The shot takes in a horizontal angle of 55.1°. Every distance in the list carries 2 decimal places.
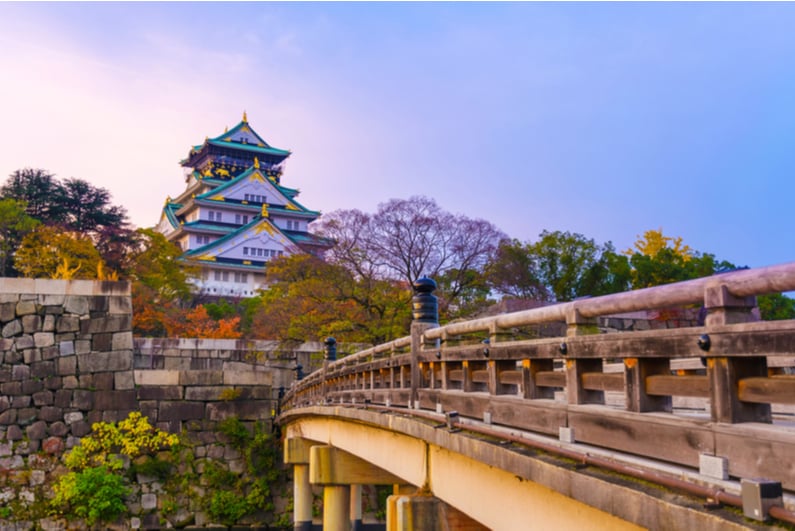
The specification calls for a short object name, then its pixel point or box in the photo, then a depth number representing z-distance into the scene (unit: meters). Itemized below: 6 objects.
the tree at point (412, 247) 26.11
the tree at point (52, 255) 32.38
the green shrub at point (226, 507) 21.92
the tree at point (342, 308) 24.03
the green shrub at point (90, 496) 20.55
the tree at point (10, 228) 35.09
